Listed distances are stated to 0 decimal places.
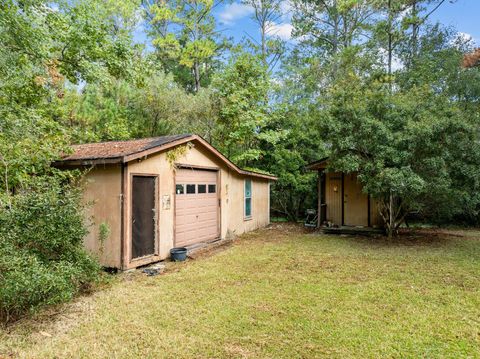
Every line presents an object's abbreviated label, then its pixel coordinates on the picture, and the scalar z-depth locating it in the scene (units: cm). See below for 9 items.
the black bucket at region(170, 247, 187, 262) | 732
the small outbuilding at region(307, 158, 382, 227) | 1178
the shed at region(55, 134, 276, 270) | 623
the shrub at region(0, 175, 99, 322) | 383
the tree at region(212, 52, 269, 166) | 1455
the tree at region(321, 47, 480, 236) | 826
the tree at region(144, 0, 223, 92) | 1953
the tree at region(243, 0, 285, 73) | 1980
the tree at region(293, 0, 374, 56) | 1983
